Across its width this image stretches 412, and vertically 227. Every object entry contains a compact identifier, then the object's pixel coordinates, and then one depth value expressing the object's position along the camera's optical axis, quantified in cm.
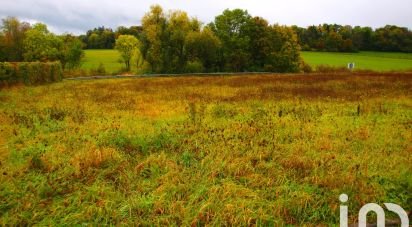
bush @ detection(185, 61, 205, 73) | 5380
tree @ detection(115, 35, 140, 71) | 7672
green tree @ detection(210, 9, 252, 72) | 5794
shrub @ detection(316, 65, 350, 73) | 5348
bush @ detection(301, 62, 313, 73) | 6165
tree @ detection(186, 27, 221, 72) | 5328
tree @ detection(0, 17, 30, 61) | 6944
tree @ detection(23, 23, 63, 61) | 6806
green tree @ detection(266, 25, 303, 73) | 5997
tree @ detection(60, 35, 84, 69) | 7031
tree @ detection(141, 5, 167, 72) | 5440
